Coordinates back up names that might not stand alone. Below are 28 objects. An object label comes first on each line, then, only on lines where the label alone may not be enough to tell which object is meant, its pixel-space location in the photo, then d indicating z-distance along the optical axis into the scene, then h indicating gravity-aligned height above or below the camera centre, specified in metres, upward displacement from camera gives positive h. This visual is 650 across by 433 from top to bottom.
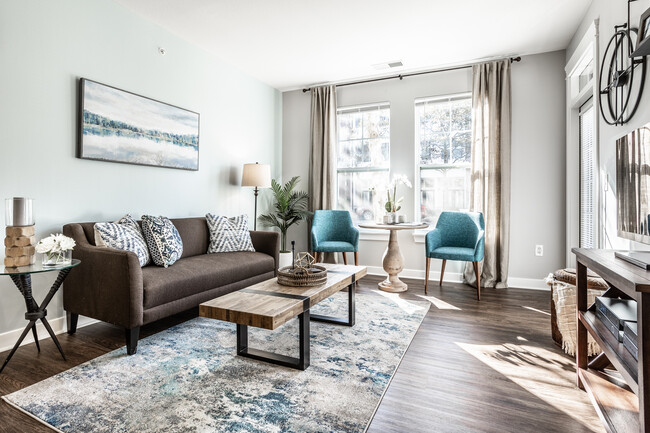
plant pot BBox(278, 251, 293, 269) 4.54 -0.50
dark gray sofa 2.26 -0.48
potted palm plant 4.93 +0.16
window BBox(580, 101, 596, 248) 3.32 +0.44
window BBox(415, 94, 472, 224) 4.41 +0.88
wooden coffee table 1.80 -0.47
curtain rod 4.08 +1.92
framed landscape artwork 2.82 +0.81
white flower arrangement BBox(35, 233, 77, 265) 2.08 -0.18
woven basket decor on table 2.34 -0.39
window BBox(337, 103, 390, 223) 4.86 +0.91
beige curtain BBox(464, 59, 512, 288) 4.05 +0.68
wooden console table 1.08 -0.51
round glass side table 2.04 -0.47
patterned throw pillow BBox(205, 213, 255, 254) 3.61 -0.18
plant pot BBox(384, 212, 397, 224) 4.06 +0.03
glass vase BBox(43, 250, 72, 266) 2.11 -0.25
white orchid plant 4.14 +0.42
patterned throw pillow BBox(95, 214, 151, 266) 2.55 -0.14
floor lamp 4.27 +0.54
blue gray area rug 1.55 -0.88
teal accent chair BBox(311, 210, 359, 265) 4.25 -0.14
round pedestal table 3.91 -0.49
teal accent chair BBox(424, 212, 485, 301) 3.64 -0.20
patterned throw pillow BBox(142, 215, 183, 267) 2.85 -0.18
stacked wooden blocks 2.05 -0.18
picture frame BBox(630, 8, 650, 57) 1.71 +0.97
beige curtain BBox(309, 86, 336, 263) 4.97 +1.01
